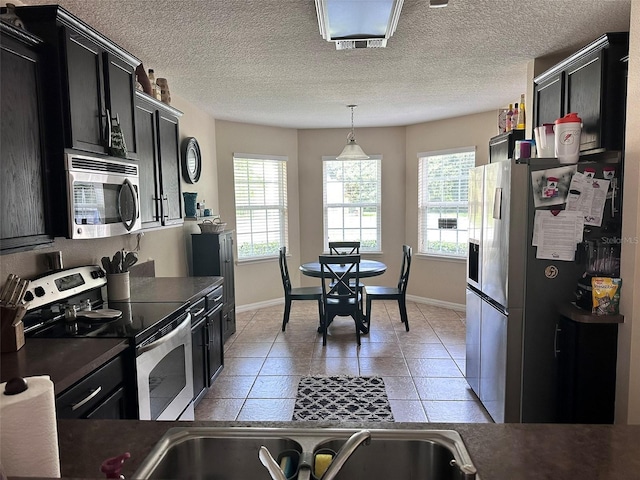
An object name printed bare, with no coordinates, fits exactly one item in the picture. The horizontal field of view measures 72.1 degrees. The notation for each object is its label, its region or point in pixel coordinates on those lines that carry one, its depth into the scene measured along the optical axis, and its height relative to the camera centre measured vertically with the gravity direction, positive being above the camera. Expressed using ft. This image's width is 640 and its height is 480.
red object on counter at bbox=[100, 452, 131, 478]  2.74 -1.61
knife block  5.63 -1.52
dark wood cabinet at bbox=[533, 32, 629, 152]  7.88 +2.14
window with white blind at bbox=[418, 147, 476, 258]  18.22 +0.16
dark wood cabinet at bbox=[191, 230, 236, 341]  14.29 -1.63
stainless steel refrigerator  7.97 -1.53
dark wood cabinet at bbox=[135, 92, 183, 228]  9.55 +1.13
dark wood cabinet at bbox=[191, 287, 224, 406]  9.60 -3.16
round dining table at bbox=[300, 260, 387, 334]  14.92 -2.24
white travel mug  7.88 +1.16
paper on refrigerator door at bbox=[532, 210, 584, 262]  7.89 -0.56
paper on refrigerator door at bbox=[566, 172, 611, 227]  7.75 +0.11
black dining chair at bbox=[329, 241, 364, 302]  17.76 -1.58
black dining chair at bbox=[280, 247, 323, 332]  15.61 -3.08
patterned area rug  9.78 -4.61
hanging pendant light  15.61 +1.91
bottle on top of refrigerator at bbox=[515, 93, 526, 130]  11.53 +2.22
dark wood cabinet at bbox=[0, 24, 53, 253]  5.51 +0.82
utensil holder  8.79 -1.55
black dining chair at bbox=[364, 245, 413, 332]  15.57 -3.12
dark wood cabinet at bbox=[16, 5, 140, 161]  6.37 +2.09
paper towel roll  2.61 -1.34
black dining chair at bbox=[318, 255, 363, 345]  14.11 -2.99
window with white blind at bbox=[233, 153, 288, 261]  18.75 +0.14
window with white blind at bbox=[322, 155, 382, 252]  20.59 +0.23
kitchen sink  3.57 -2.00
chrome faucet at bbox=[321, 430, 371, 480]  2.92 -1.69
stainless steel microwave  6.55 +0.23
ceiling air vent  8.70 +3.29
